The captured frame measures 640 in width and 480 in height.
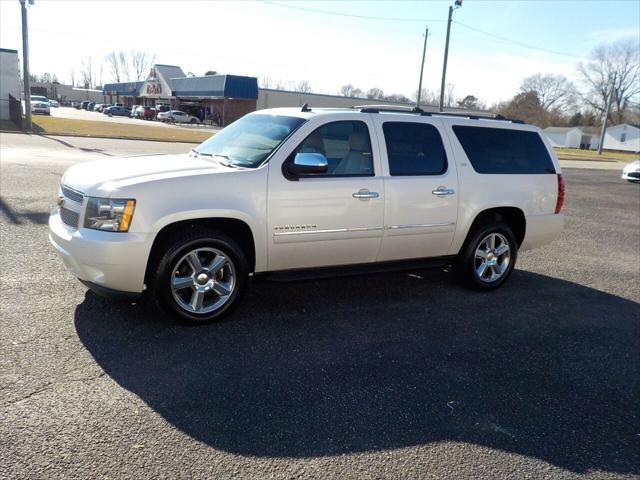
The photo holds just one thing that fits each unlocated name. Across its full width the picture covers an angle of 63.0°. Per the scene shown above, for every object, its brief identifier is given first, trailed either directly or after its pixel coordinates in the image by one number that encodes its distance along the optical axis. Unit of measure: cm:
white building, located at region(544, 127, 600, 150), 9462
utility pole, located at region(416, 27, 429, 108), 4474
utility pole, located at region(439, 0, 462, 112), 3045
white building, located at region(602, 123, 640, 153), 9500
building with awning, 5812
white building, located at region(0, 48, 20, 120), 3412
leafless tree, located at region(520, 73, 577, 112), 11581
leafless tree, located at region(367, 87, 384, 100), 11072
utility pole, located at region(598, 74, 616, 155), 5366
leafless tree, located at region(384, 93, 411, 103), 10081
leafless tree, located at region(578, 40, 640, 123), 9800
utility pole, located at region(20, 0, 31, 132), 2541
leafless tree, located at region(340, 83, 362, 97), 12556
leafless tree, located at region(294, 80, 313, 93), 14250
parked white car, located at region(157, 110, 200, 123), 6106
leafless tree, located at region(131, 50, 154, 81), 15530
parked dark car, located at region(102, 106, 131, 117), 7088
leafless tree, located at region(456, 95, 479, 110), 10050
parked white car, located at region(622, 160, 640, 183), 2377
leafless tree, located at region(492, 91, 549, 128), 9431
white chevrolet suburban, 420
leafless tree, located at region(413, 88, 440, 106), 11078
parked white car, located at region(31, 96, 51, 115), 5003
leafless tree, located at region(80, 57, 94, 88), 16612
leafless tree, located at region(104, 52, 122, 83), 15500
